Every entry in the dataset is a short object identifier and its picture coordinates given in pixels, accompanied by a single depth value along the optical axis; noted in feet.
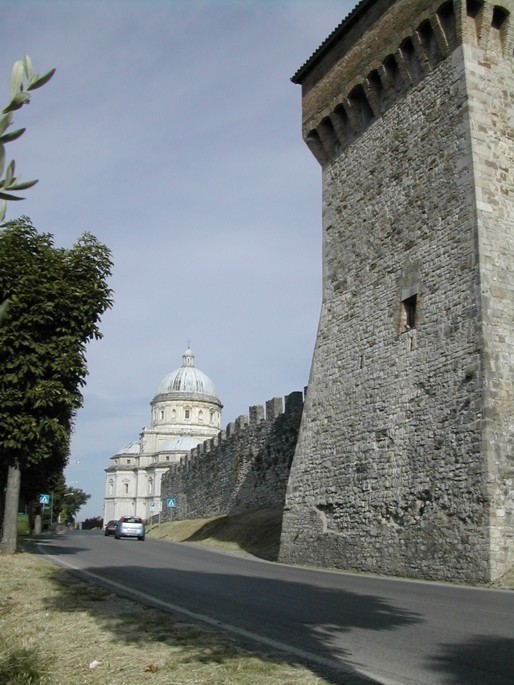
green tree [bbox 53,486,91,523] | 279.24
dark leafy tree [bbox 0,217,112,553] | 55.98
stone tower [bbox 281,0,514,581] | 45.29
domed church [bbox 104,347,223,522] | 312.91
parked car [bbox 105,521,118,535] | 144.53
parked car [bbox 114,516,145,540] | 117.19
